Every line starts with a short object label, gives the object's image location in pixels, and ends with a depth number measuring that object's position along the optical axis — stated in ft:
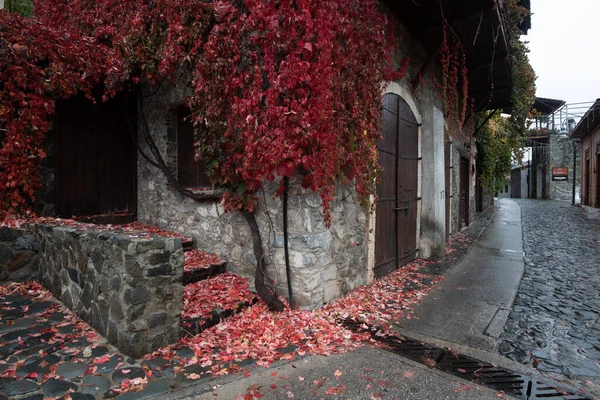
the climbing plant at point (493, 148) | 35.94
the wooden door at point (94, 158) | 15.23
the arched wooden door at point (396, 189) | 15.62
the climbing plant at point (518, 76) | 20.48
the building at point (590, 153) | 44.39
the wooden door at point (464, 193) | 31.12
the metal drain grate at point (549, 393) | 7.27
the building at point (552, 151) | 68.23
